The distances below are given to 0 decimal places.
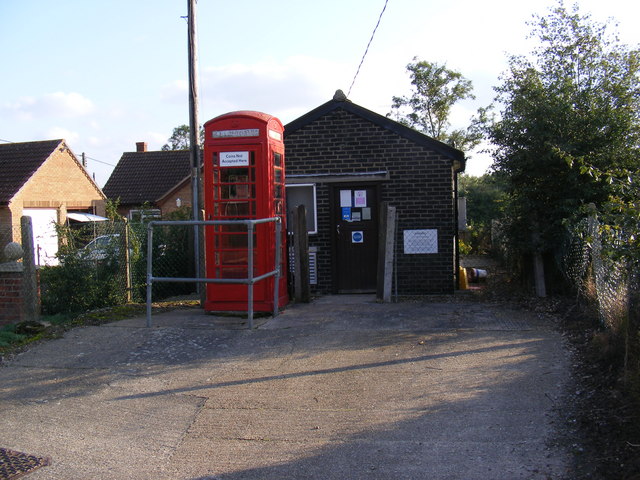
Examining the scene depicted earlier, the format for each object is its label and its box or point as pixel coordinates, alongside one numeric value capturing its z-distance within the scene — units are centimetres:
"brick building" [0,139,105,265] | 2489
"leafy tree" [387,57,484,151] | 2952
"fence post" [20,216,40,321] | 878
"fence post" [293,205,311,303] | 1019
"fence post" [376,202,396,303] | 999
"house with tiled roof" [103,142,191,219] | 3161
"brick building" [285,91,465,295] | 1121
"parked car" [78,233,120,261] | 1024
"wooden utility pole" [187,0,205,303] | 1095
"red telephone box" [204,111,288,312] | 912
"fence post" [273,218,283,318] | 886
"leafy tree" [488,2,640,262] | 971
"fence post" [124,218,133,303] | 1073
